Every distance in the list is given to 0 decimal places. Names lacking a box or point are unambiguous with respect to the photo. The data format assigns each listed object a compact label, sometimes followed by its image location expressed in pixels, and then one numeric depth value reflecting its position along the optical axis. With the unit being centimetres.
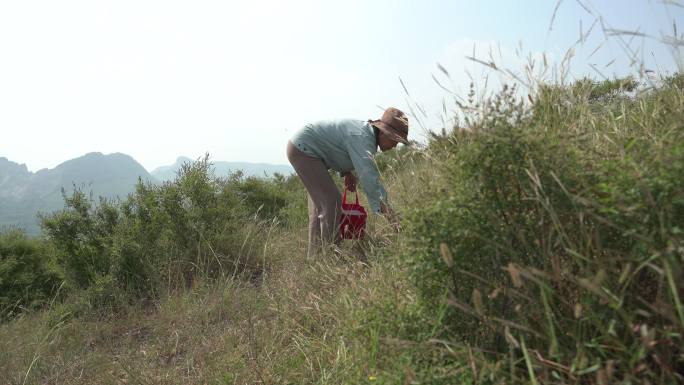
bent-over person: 355
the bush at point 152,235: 466
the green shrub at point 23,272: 616
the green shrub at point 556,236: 116
